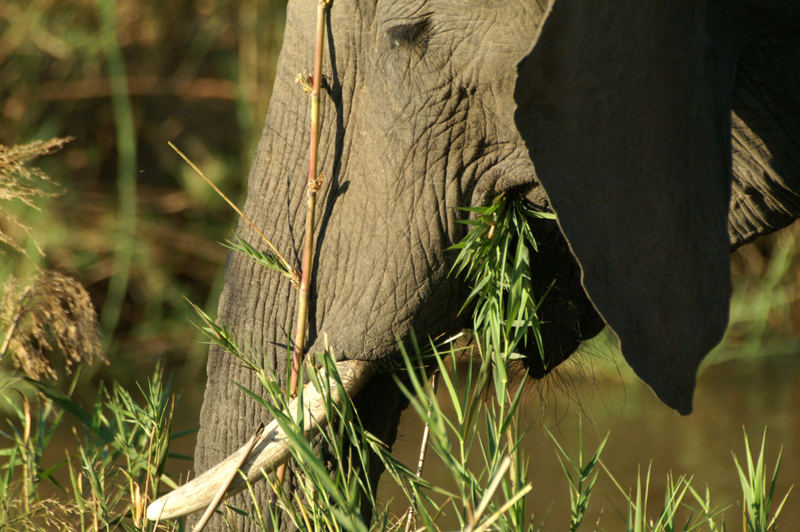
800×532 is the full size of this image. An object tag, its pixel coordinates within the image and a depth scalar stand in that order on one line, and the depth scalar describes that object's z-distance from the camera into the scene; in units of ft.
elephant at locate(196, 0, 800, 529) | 55.28
